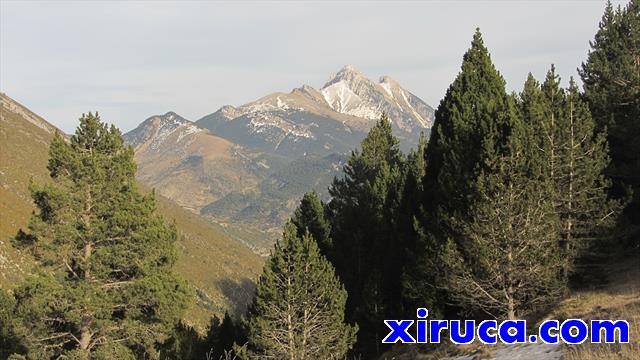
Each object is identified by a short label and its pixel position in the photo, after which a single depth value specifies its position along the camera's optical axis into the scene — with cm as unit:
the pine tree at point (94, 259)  2594
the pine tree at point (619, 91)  3170
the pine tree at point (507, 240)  2081
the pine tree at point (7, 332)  2824
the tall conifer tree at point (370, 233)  3141
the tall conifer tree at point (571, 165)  2528
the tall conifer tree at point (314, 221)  3953
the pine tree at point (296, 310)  2616
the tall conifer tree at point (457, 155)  2266
